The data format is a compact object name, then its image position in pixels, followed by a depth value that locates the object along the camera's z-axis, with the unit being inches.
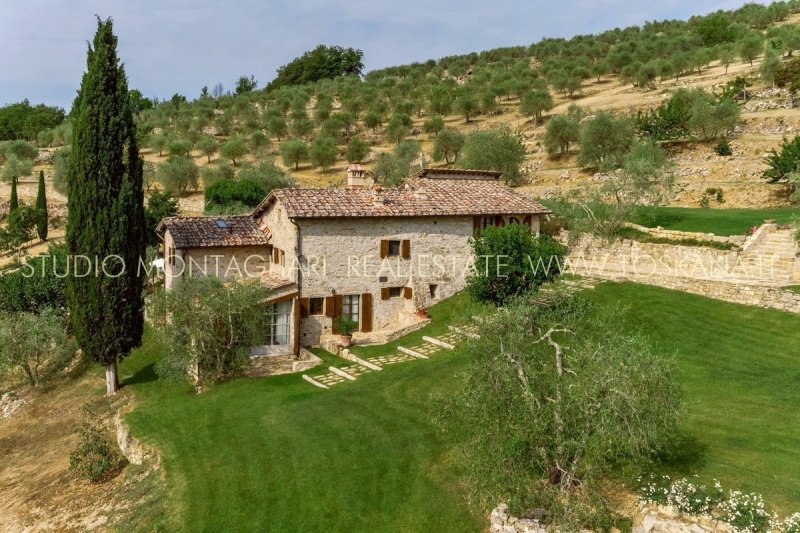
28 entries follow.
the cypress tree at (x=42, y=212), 1950.1
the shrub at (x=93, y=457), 666.8
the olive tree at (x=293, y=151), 2455.7
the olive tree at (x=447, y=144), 2311.8
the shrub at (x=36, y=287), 1158.3
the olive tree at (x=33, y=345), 997.2
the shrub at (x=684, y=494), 410.9
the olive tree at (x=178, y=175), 2197.3
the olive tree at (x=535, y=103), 2630.4
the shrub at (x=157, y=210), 1526.8
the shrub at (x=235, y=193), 1672.0
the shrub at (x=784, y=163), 1358.3
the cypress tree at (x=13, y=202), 2026.2
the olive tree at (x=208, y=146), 2704.2
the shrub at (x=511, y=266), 832.3
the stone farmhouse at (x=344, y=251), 962.7
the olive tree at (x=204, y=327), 815.1
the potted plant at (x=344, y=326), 966.4
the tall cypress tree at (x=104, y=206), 891.4
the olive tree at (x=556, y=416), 396.8
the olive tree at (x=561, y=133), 2080.5
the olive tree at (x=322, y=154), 2420.0
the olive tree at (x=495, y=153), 1815.9
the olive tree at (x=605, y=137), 1827.0
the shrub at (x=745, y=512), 387.2
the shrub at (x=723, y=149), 1731.1
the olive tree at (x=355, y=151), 2532.2
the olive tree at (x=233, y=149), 2566.4
